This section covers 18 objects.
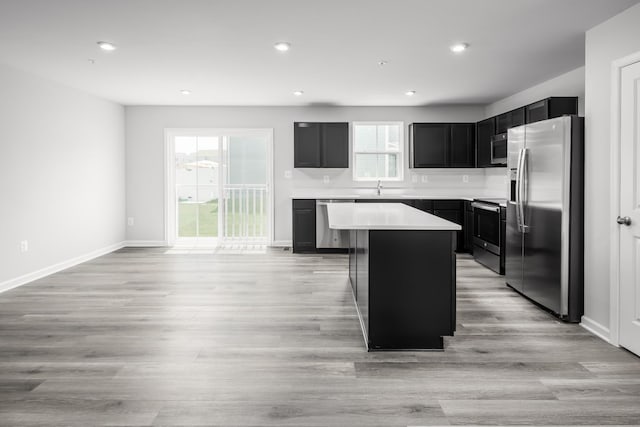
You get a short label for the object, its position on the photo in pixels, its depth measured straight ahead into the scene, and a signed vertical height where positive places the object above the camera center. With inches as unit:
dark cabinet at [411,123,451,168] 270.8 +32.8
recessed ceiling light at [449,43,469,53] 153.7 +53.3
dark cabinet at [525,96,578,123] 177.6 +36.7
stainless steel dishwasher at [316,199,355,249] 261.4 -21.6
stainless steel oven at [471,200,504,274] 200.7 -18.0
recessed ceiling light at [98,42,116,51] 151.6 +53.5
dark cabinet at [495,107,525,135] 202.7 +37.9
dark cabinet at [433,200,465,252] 257.8 -6.9
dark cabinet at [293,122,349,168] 272.8 +32.8
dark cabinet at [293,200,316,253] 264.2 -17.6
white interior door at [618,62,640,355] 110.0 -3.2
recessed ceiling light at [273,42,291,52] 152.1 +53.3
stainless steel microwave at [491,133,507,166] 221.8 +24.7
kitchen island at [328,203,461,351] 111.8 -22.9
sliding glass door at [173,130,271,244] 287.6 +7.9
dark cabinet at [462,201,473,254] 244.5 -17.4
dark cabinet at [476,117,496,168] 245.4 +32.8
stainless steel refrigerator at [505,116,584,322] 133.6 -5.4
